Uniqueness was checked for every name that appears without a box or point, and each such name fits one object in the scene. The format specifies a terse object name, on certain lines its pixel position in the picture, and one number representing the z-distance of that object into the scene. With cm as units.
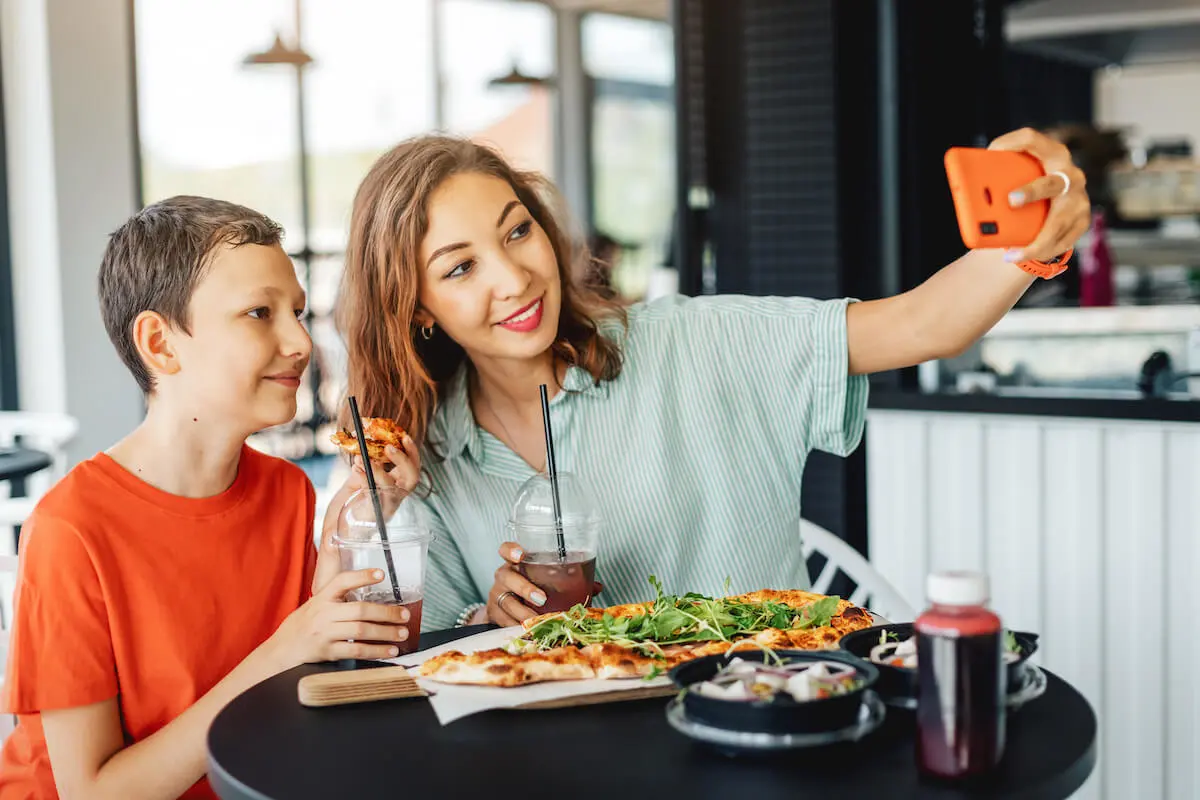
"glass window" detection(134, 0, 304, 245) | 676
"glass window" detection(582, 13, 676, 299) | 936
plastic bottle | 93
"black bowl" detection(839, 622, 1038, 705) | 112
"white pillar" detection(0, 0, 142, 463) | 498
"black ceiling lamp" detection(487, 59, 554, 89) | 741
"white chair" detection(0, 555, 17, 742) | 176
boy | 134
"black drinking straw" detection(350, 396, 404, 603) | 141
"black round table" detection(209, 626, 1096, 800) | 100
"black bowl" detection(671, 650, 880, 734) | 101
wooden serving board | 123
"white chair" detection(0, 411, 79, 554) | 382
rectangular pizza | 123
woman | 175
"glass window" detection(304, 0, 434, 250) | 754
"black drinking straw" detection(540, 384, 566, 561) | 152
